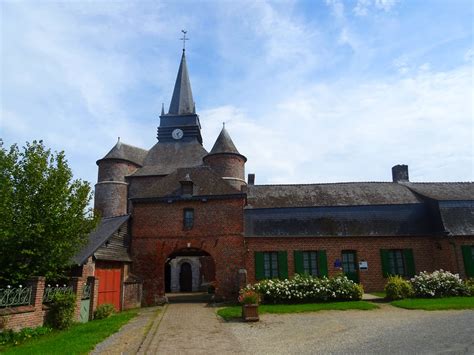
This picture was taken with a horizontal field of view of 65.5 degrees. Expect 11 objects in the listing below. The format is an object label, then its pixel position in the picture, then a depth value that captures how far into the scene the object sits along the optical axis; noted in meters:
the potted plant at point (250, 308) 12.04
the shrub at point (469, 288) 16.19
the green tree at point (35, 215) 11.90
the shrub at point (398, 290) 15.83
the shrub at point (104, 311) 14.40
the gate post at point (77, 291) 12.87
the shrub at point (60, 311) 11.65
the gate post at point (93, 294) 14.21
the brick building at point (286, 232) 18.89
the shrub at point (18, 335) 9.53
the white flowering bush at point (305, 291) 15.94
